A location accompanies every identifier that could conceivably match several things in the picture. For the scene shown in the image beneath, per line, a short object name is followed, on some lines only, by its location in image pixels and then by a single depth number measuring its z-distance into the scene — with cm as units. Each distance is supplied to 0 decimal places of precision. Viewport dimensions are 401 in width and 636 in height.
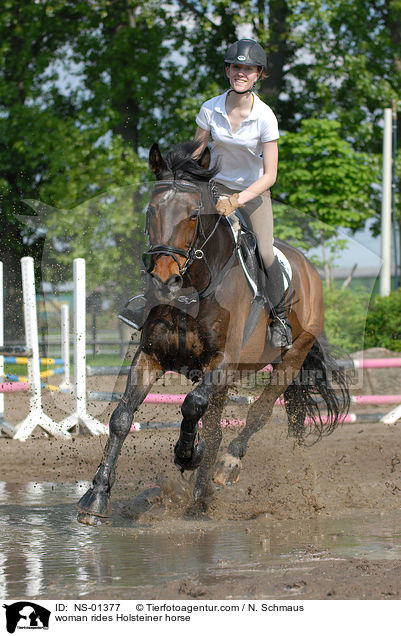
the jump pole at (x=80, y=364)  1589
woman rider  989
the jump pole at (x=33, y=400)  1691
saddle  1050
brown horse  900
